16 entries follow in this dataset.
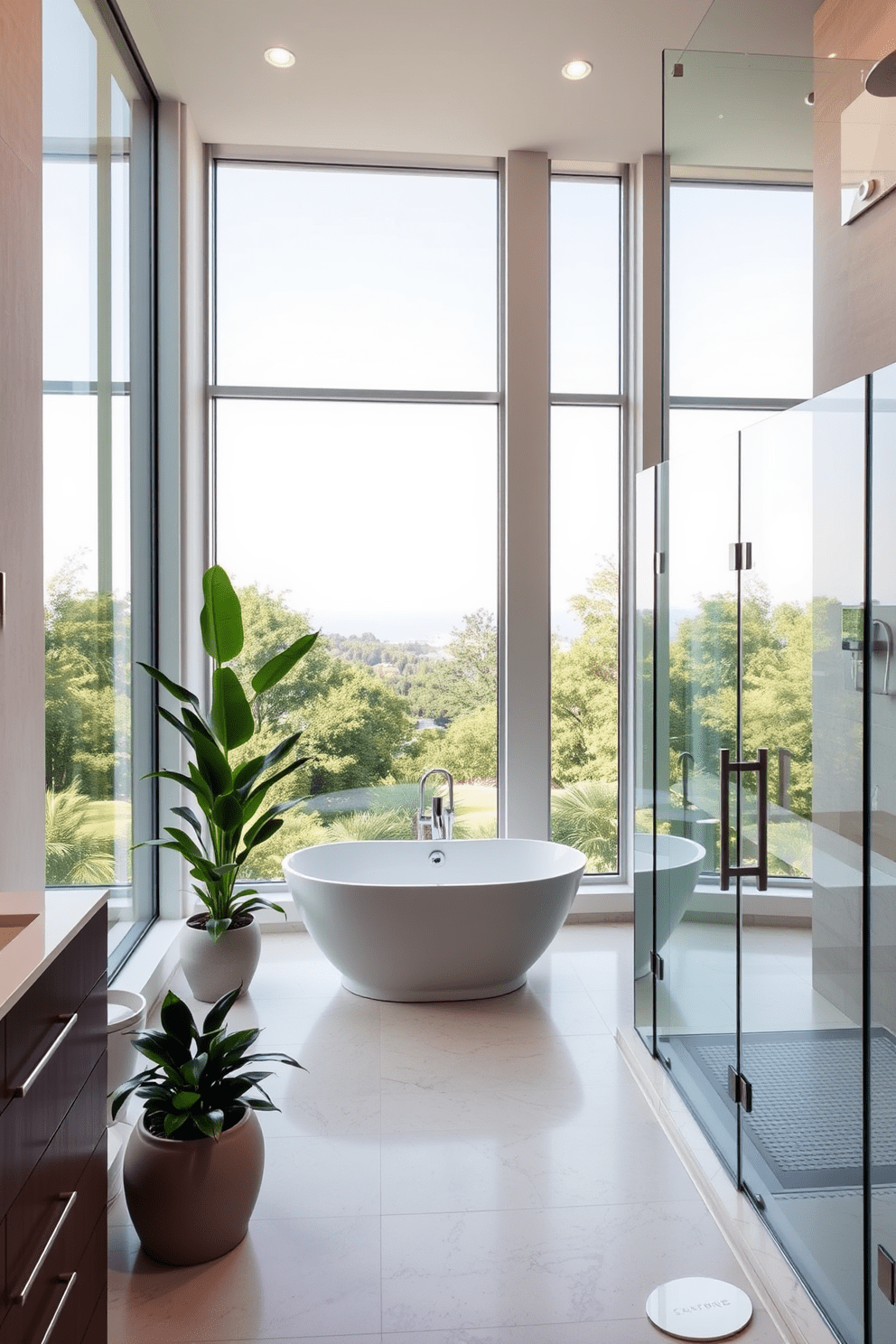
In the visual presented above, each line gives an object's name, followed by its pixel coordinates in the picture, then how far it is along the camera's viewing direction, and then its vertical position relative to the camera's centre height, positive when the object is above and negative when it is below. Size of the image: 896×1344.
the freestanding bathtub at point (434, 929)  3.31 -0.91
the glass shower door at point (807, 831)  1.70 -0.32
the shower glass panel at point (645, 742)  3.06 -0.25
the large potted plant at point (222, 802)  3.40 -0.48
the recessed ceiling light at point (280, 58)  3.52 +2.19
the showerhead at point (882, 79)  2.17 +1.31
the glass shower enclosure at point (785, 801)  1.62 -0.28
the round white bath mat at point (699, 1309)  1.85 -1.25
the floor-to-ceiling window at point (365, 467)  4.41 +0.90
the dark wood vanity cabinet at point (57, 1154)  1.16 -0.66
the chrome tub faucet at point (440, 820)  4.11 -0.66
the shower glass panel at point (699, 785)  2.35 -0.32
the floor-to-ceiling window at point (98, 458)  2.72 +0.66
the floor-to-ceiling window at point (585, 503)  4.48 +0.74
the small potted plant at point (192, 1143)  1.99 -0.98
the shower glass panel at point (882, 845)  1.55 -0.29
